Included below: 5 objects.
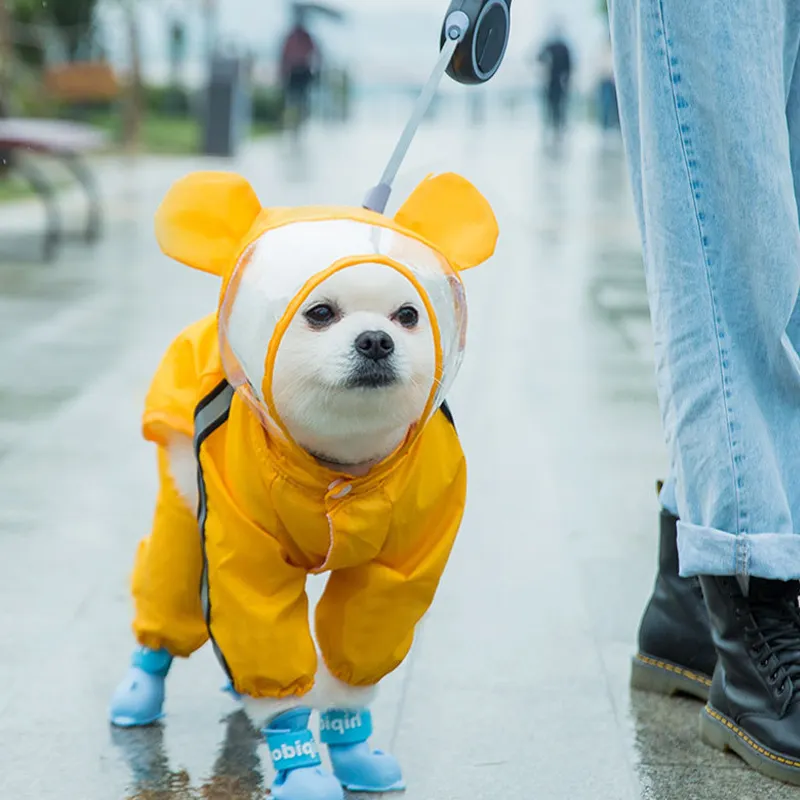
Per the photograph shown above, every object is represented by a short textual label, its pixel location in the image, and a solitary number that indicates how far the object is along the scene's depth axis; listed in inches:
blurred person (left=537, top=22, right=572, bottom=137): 896.9
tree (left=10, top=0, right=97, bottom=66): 1006.4
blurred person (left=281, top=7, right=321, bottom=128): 864.9
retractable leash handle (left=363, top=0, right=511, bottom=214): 89.1
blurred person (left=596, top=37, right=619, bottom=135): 967.0
